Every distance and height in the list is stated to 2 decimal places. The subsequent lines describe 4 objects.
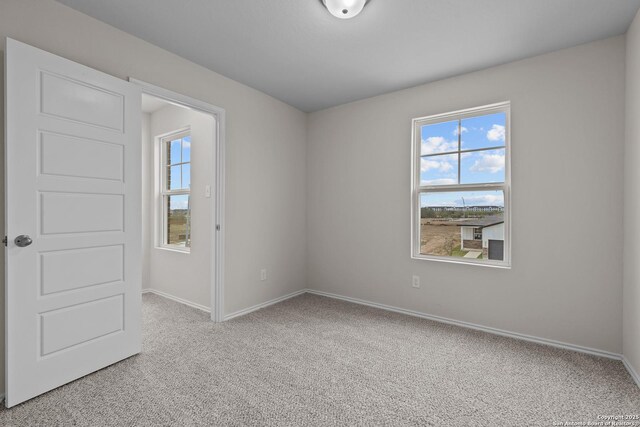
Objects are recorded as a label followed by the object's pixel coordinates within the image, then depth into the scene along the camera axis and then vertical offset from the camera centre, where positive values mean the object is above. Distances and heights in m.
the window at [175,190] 3.84 +0.27
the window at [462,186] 2.84 +0.26
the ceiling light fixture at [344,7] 1.90 +1.31
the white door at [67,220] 1.73 -0.06
